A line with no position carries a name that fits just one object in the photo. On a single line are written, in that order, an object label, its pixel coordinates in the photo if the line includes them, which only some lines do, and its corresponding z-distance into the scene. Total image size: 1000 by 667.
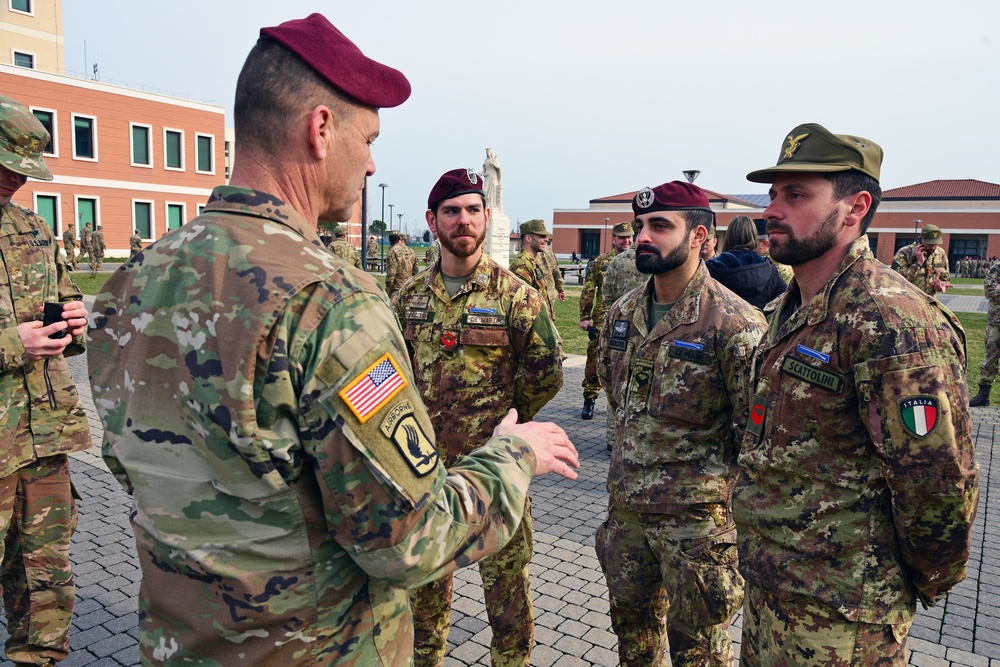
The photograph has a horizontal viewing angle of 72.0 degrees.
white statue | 20.20
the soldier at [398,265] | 14.02
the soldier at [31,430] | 3.10
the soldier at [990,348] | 9.81
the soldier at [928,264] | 12.14
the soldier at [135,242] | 31.75
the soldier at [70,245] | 28.34
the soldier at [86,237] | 27.92
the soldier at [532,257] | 9.06
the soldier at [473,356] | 3.35
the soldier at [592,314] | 8.66
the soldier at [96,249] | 27.28
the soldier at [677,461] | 2.98
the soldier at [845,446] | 2.05
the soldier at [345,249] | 13.21
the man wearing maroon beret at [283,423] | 1.36
